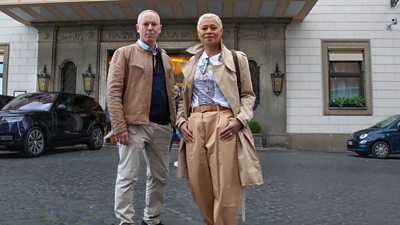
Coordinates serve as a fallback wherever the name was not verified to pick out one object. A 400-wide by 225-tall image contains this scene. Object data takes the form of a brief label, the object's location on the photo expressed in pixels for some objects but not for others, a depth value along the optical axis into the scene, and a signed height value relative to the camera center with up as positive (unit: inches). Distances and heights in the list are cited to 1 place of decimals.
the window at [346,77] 628.1 +84.7
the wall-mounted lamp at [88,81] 642.2 +74.0
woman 119.6 +0.2
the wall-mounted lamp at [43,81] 656.4 +74.8
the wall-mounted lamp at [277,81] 621.9 +74.8
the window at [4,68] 687.7 +99.5
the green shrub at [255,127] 607.5 +4.6
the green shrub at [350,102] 626.8 +44.7
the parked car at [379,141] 514.3 -12.4
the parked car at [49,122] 389.7 +5.7
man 142.3 +5.9
